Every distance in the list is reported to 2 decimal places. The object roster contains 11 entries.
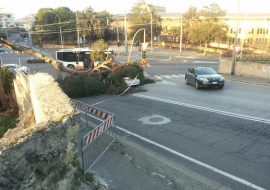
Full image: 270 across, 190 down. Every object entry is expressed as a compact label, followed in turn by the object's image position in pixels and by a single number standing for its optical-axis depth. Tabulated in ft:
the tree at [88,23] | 232.32
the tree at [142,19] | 217.36
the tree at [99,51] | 90.38
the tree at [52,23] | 250.16
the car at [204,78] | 64.03
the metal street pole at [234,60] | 81.95
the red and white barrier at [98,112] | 35.79
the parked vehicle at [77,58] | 119.03
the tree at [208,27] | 170.50
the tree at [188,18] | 194.88
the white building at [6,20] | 575.38
